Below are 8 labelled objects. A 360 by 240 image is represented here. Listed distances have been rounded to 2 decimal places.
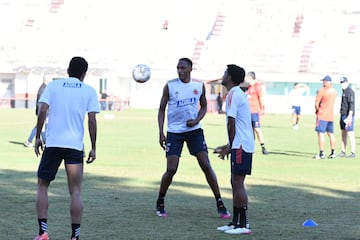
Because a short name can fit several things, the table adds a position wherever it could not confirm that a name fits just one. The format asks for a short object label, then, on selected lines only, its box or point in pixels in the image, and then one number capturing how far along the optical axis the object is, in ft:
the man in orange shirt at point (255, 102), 73.08
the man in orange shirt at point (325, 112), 69.26
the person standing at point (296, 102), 121.69
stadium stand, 217.77
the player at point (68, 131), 29.45
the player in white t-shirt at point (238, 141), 32.86
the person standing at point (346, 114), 70.79
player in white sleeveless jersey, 37.19
